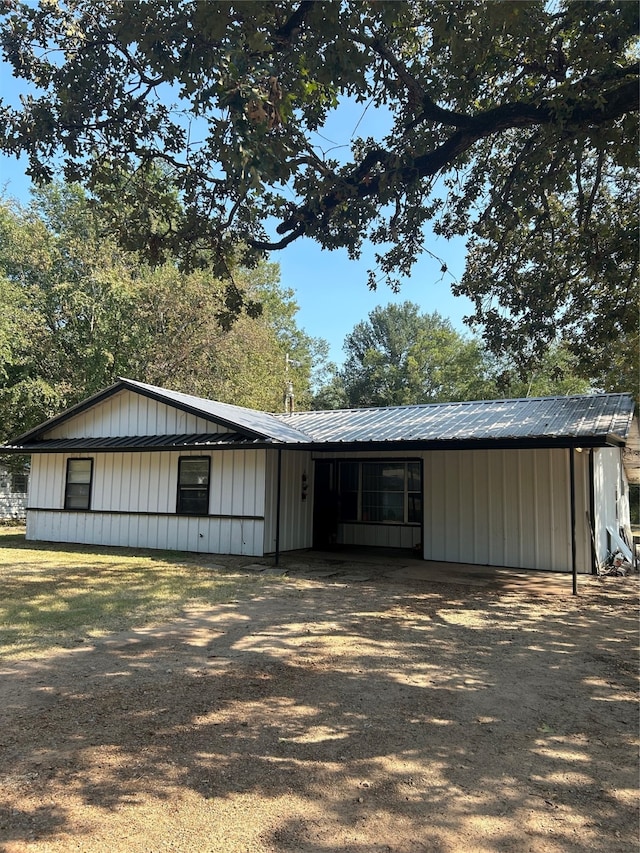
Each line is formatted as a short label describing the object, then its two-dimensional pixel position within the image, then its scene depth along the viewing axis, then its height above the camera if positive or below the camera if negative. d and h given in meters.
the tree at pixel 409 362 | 37.16 +9.19
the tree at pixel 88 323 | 19.81 +6.10
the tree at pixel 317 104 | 5.01 +4.02
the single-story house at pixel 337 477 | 10.29 +0.33
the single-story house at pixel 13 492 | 20.25 -0.17
